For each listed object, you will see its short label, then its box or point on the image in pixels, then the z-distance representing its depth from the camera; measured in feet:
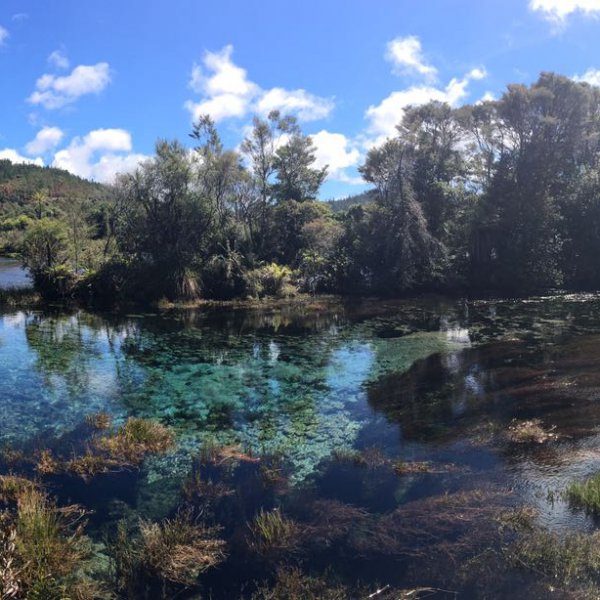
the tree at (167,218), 119.96
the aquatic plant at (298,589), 19.85
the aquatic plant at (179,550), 21.59
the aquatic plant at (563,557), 20.02
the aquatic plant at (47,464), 31.65
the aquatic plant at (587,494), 25.39
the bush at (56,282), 117.08
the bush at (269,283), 123.75
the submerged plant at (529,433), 35.12
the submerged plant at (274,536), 23.11
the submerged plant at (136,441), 34.01
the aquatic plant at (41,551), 19.61
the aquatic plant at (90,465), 31.68
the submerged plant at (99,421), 40.19
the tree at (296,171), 157.28
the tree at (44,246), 118.32
